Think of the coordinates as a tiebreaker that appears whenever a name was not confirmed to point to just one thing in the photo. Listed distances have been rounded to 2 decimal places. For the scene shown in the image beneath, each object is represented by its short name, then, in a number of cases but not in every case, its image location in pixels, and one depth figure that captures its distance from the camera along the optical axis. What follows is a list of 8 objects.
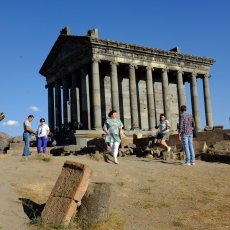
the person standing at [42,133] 12.95
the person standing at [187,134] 10.53
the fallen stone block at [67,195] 5.64
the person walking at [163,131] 11.96
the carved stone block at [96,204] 5.90
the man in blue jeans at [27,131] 12.12
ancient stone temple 26.36
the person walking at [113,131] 10.57
